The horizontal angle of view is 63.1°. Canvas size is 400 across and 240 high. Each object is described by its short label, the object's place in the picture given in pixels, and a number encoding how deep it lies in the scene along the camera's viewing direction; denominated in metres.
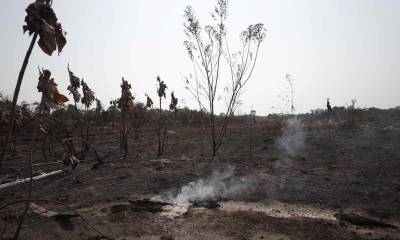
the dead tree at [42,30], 2.44
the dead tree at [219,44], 11.12
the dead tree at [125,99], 10.91
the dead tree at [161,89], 11.25
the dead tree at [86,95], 11.12
